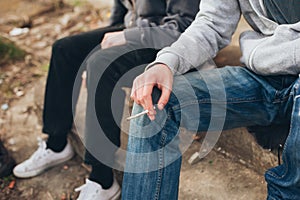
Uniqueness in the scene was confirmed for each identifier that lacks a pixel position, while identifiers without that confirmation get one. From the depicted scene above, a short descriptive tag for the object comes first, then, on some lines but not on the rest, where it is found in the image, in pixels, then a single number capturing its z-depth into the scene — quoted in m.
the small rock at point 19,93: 3.65
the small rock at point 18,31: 4.57
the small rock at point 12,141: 3.16
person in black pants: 2.30
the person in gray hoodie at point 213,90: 1.74
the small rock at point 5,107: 3.52
